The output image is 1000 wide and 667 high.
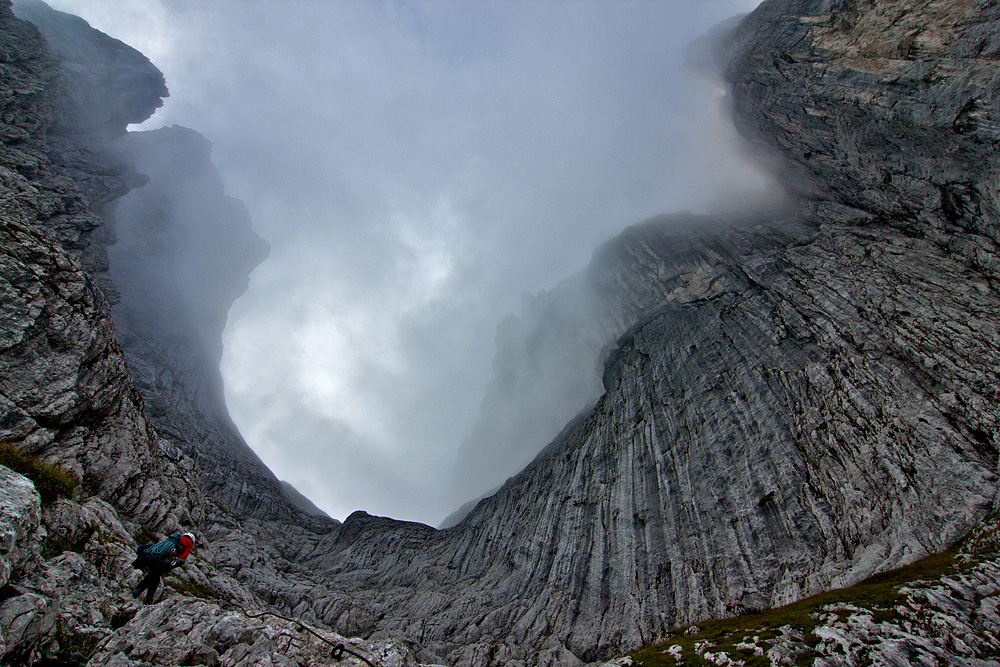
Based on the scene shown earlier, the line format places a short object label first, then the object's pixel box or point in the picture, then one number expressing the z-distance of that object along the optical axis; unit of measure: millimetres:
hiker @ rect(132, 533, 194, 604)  18453
